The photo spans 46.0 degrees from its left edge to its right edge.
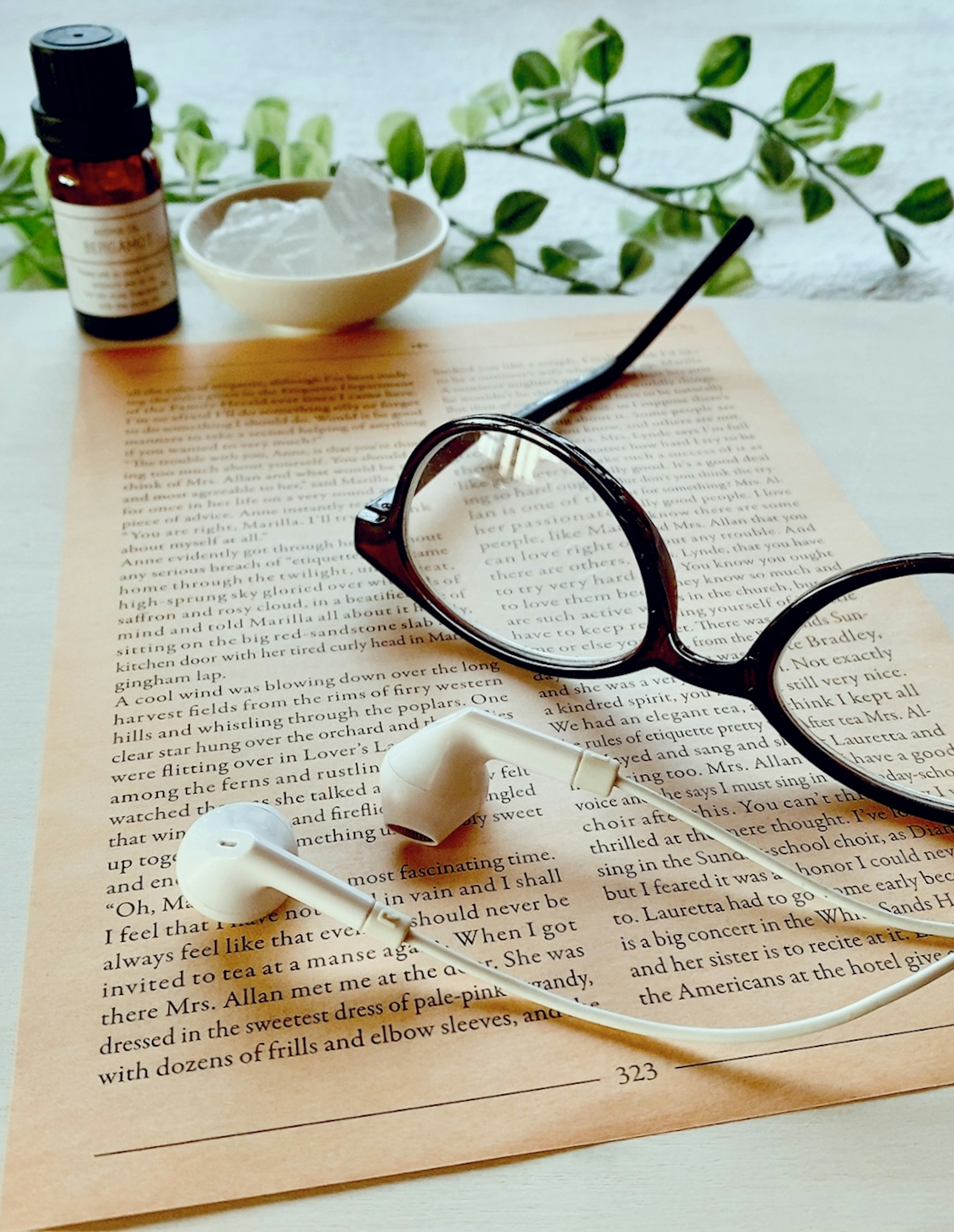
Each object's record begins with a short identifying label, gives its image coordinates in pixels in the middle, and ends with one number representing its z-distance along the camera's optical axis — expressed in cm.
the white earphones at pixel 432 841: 32
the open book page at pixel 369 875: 30
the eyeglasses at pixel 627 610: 40
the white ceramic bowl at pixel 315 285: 63
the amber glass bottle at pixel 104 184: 57
